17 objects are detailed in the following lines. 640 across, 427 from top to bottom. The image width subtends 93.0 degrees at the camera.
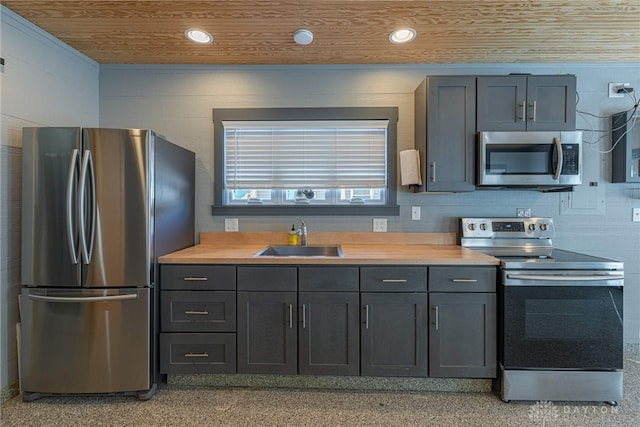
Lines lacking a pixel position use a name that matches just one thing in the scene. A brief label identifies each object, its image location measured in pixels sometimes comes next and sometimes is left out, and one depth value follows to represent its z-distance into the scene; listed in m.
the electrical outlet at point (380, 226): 2.71
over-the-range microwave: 2.26
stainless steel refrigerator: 1.91
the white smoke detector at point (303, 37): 2.16
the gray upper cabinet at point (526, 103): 2.29
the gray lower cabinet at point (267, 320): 2.06
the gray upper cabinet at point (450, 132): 2.32
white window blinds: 2.72
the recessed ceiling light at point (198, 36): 2.19
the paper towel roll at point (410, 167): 2.46
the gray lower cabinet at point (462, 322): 2.02
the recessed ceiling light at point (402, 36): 2.18
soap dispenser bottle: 2.65
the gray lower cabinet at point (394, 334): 2.04
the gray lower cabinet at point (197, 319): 2.07
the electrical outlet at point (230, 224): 2.75
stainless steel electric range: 1.92
